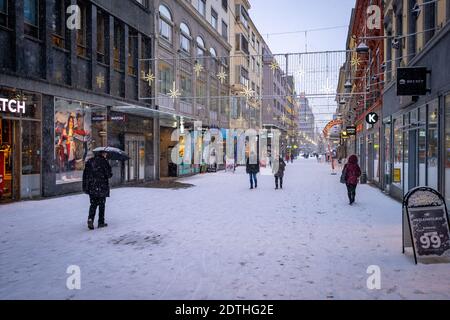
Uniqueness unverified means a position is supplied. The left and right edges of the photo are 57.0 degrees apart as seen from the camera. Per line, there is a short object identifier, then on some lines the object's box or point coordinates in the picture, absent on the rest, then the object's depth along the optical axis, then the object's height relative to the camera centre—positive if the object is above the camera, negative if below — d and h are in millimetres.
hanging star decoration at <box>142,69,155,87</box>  23175 +4281
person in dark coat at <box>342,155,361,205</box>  13847 -739
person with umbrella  9477 -690
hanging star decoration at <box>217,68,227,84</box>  37325 +6674
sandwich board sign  6629 -1224
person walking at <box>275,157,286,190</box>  19641 -938
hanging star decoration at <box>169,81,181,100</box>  26703 +4004
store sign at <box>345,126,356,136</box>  29395 +1574
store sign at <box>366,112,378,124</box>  21266 +1771
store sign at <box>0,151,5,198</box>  13672 -622
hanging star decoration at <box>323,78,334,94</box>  18734 +2919
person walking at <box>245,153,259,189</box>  19844 -656
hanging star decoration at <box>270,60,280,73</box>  17541 +3758
